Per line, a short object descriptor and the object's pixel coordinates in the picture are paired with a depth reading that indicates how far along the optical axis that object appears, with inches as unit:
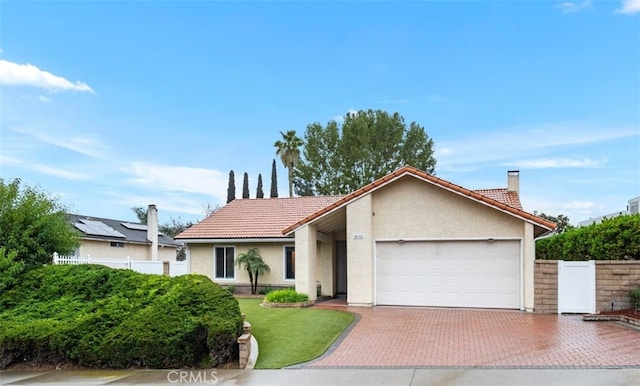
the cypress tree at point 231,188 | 1847.9
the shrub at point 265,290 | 898.8
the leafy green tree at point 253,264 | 889.6
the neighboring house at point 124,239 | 1211.2
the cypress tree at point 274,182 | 1920.3
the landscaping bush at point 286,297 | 716.0
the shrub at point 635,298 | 596.7
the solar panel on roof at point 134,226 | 1475.8
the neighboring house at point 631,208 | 1247.7
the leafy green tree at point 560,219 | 1920.5
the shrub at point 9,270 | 528.4
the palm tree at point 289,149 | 1972.2
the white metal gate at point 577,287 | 630.5
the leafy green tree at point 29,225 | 590.9
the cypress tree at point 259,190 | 1860.2
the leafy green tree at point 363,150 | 1712.6
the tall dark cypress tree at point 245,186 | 1857.8
